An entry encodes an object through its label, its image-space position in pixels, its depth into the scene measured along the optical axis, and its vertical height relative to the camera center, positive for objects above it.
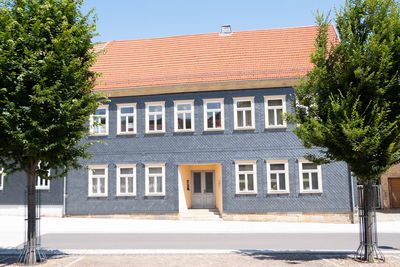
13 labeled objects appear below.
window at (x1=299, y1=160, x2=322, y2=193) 21.64 -0.26
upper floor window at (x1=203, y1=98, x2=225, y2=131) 22.67 +3.31
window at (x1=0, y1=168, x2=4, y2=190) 24.81 -0.29
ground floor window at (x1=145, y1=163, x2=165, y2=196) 22.88 -0.26
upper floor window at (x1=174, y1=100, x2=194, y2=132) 22.91 +3.27
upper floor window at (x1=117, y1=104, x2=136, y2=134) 23.47 +3.24
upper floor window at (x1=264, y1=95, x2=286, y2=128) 22.12 +3.37
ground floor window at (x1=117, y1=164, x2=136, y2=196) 23.11 -0.24
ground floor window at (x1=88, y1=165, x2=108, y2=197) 23.38 -0.32
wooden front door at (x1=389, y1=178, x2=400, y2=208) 28.91 -1.57
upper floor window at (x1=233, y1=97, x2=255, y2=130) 22.39 +3.29
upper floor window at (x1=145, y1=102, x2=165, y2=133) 23.19 +3.20
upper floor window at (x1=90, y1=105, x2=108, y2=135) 23.58 +3.24
